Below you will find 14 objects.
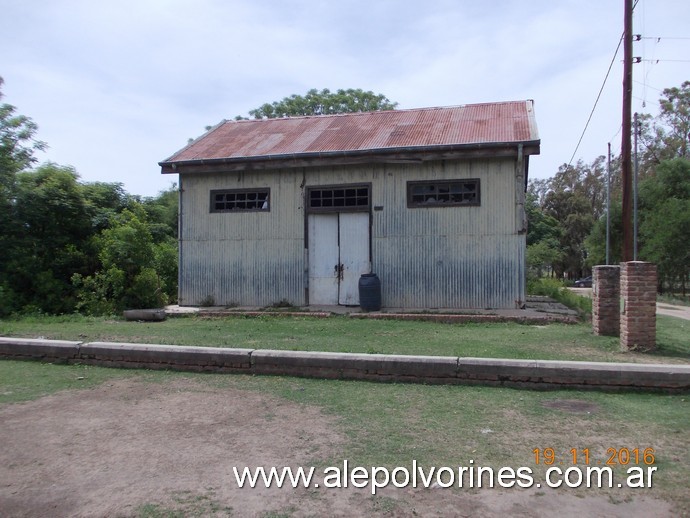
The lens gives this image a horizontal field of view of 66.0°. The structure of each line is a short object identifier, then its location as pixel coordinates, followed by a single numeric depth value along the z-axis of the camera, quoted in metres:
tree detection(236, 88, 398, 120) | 36.91
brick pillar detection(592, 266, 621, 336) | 9.08
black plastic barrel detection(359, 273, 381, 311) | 12.94
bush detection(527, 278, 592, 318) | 13.94
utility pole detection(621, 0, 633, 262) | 10.05
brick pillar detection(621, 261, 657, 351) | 7.85
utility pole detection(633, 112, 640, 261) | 24.69
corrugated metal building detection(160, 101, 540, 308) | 12.80
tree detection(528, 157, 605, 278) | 51.56
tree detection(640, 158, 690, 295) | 26.81
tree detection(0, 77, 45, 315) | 14.16
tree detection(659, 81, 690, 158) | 39.06
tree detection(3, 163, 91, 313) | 14.52
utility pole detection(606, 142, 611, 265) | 27.95
